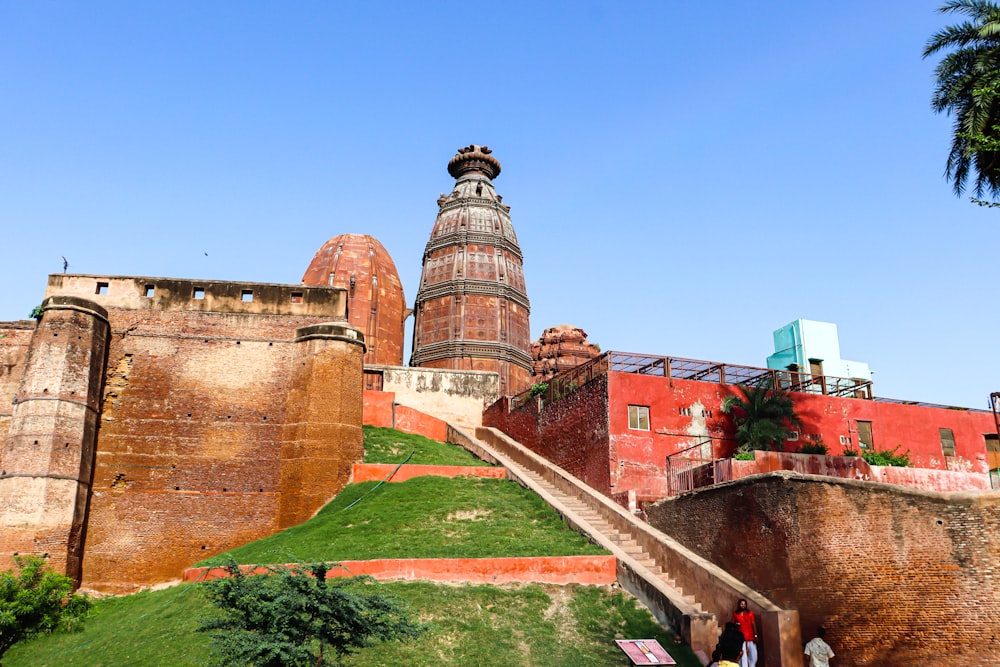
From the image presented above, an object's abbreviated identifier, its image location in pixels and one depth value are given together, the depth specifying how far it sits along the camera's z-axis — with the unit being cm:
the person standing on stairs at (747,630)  1527
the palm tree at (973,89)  2050
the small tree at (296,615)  1181
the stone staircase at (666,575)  1588
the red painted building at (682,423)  2495
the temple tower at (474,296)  4497
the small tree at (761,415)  2491
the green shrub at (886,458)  2544
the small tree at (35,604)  1831
